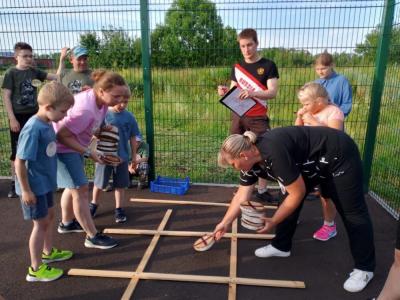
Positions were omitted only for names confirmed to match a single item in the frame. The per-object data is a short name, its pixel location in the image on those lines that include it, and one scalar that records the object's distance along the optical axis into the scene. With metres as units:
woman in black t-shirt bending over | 2.47
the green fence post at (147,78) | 4.76
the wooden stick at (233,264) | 2.87
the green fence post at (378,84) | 4.57
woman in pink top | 3.15
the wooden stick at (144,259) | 2.87
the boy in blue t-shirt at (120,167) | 4.09
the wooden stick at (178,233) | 3.83
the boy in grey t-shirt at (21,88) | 4.54
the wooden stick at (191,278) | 3.02
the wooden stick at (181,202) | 4.74
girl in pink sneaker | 3.28
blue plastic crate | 5.12
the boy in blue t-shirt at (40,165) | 2.66
